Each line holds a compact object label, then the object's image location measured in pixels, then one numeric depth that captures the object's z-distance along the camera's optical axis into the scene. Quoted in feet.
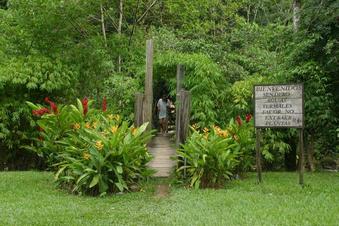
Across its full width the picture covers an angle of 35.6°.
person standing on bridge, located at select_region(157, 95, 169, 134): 59.00
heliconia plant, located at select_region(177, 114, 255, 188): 33.09
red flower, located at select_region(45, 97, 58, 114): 35.16
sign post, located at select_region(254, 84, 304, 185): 32.91
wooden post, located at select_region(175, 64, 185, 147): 36.45
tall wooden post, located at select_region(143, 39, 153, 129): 37.83
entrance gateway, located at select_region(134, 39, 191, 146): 36.50
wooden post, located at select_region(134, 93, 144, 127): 37.11
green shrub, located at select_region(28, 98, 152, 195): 30.66
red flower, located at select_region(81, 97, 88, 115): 36.55
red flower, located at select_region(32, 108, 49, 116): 35.96
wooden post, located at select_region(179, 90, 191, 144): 36.45
